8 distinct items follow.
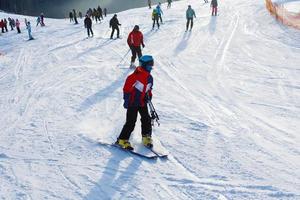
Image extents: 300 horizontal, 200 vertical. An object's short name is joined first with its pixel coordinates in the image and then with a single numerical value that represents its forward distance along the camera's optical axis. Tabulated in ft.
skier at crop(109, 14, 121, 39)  69.31
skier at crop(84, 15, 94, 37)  75.61
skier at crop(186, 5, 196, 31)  69.82
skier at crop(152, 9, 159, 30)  76.47
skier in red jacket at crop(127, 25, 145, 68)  45.72
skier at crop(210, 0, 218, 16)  85.12
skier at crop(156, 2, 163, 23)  79.09
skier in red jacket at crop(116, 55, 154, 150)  21.94
